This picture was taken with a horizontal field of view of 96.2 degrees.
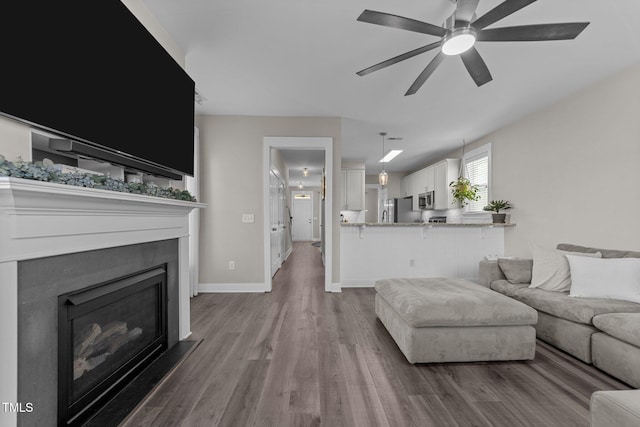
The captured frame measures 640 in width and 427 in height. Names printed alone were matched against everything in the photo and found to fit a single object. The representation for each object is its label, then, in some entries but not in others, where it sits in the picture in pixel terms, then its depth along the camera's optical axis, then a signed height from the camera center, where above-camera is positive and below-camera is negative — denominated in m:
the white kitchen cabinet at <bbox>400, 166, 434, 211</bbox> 6.71 +0.75
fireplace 1.04 -0.31
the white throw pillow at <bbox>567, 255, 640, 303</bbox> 2.33 -0.55
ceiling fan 1.62 +1.12
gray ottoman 2.08 -0.86
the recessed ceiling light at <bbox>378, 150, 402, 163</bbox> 6.34 +1.33
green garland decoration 1.01 +0.15
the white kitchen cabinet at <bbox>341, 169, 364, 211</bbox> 7.31 +0.65
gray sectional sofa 1.83 -0.84
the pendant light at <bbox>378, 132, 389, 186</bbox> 5.08 +0.61
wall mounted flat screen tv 1.06 +0.65
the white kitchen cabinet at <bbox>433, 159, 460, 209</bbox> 5.91 +0.67
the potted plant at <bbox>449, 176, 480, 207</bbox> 4.90 +0.39
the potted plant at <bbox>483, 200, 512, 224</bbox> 4.43 +0.07
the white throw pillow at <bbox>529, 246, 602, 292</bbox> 2.68 -0.56
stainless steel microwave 6.50 +0.28
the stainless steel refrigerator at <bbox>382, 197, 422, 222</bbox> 7.80 +0.01
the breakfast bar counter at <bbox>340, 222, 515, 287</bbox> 4.50 -0.59
